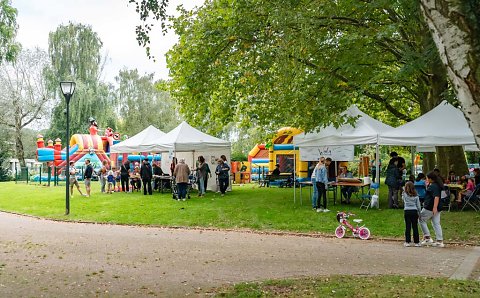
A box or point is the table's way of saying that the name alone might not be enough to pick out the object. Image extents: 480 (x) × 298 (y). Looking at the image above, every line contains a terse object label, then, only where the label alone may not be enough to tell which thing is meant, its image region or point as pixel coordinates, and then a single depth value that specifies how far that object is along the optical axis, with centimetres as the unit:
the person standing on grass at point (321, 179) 1580
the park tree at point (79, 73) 4731
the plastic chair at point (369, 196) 1605
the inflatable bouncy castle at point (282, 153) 3139
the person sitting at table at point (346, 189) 1772
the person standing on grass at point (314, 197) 1623
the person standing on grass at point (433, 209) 1087
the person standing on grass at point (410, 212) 1095
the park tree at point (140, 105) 5656
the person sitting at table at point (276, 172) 2789
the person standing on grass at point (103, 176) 2430
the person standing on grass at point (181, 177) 1955
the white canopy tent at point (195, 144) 2195
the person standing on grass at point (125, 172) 2466
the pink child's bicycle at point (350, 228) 1203
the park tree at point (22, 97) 5044
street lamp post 1680
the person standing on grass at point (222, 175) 2244
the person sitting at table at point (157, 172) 2438
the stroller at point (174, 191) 2052
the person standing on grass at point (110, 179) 2416
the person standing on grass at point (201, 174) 2171
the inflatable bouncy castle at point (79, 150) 3781
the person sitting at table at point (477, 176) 1595
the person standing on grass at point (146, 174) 2252
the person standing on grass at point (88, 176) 2228
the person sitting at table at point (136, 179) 2488
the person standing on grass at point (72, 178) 2182
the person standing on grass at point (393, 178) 1592
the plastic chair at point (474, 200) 1511
